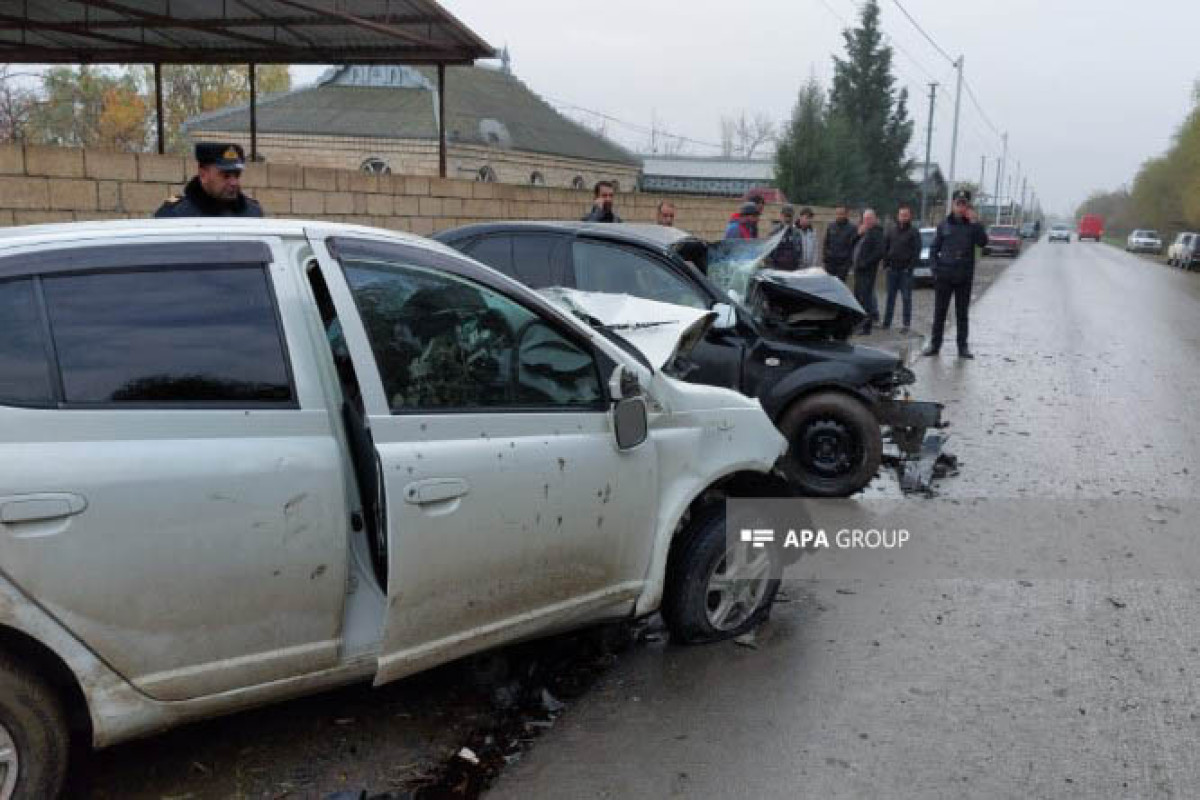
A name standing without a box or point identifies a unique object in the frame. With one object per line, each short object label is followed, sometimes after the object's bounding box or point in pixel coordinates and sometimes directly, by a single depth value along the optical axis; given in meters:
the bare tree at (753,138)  96.57
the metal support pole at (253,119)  11.26
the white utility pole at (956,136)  44.75
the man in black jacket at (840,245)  14.98
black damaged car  6.18
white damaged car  2.46
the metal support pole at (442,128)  11.18
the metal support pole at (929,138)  47.59
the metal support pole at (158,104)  10.93
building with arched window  32.28
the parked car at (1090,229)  97.43
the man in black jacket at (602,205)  9.51
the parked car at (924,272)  24.77
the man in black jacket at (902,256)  14.35
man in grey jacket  13.21
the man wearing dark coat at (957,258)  11.81
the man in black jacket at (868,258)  14.30
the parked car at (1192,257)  40.56
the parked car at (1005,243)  49.72
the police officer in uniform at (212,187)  5.12
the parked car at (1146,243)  63.72
